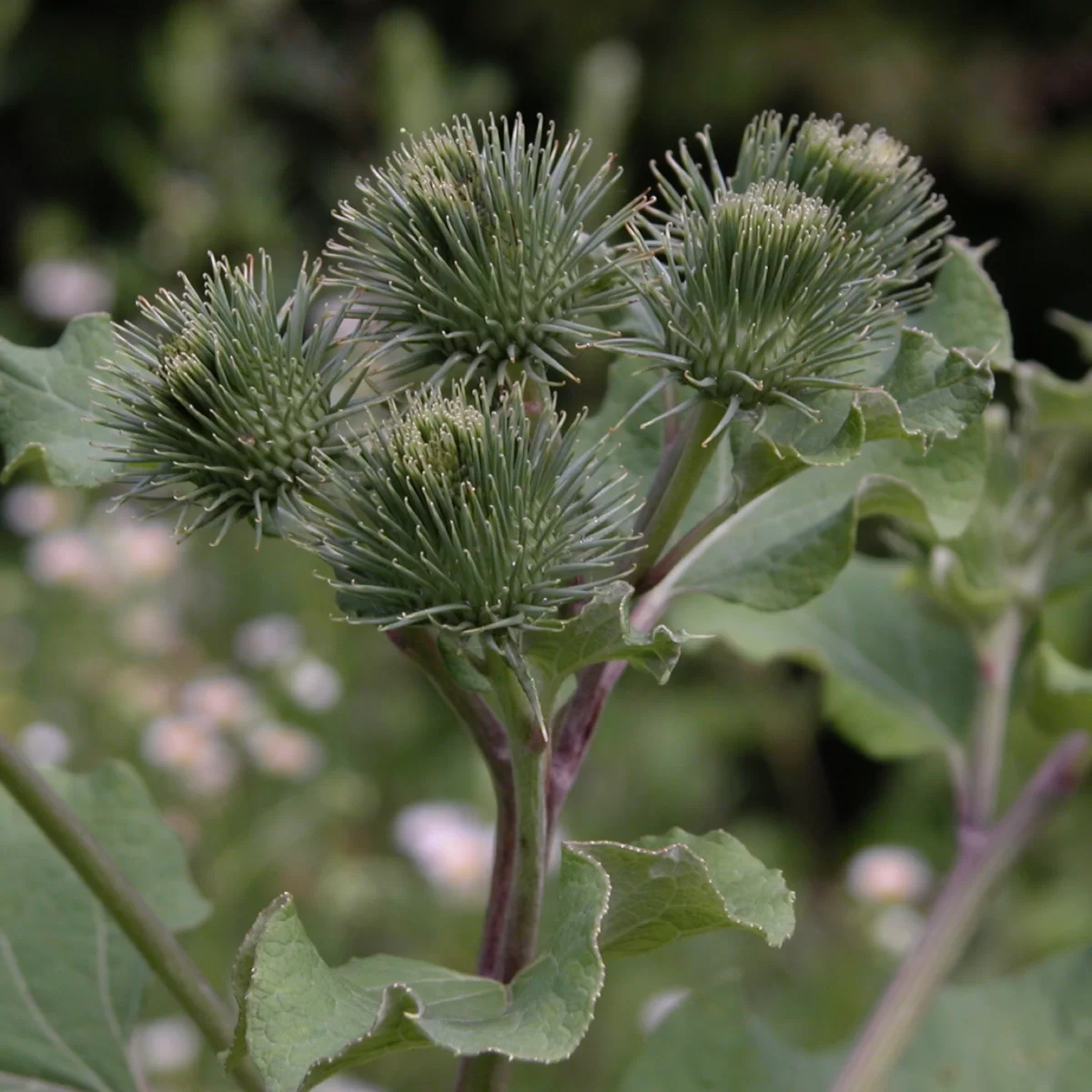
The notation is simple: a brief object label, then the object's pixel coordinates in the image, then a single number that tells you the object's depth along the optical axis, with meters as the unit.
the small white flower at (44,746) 2.21
